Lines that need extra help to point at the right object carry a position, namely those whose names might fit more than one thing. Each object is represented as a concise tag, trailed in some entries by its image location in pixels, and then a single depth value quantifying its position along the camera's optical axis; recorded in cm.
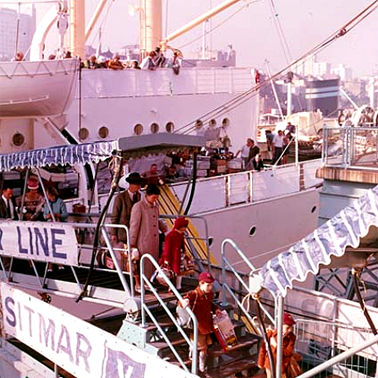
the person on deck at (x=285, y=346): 782
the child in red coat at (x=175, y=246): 943
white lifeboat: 1436
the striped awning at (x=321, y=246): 615
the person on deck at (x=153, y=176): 1509
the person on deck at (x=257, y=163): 2142
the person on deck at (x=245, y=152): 2214
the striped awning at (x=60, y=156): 951
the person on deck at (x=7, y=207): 1183
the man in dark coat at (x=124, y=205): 987
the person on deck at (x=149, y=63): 2066
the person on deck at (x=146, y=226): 955
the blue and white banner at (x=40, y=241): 1030
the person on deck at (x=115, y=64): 1952
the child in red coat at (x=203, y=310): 844
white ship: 902
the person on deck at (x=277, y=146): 2537
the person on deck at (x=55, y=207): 1141
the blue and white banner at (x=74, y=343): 794
